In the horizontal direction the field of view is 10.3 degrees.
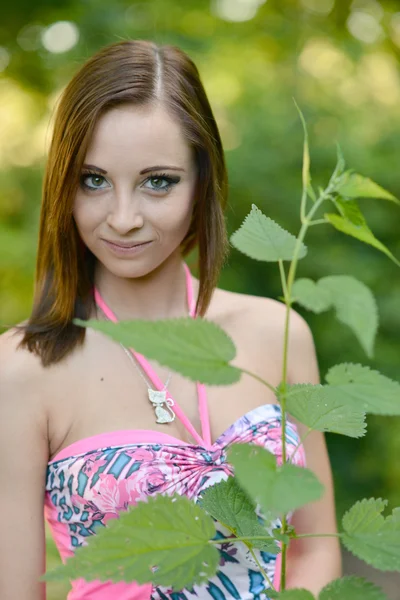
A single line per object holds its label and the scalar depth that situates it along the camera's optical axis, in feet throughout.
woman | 6.80
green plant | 4.64
